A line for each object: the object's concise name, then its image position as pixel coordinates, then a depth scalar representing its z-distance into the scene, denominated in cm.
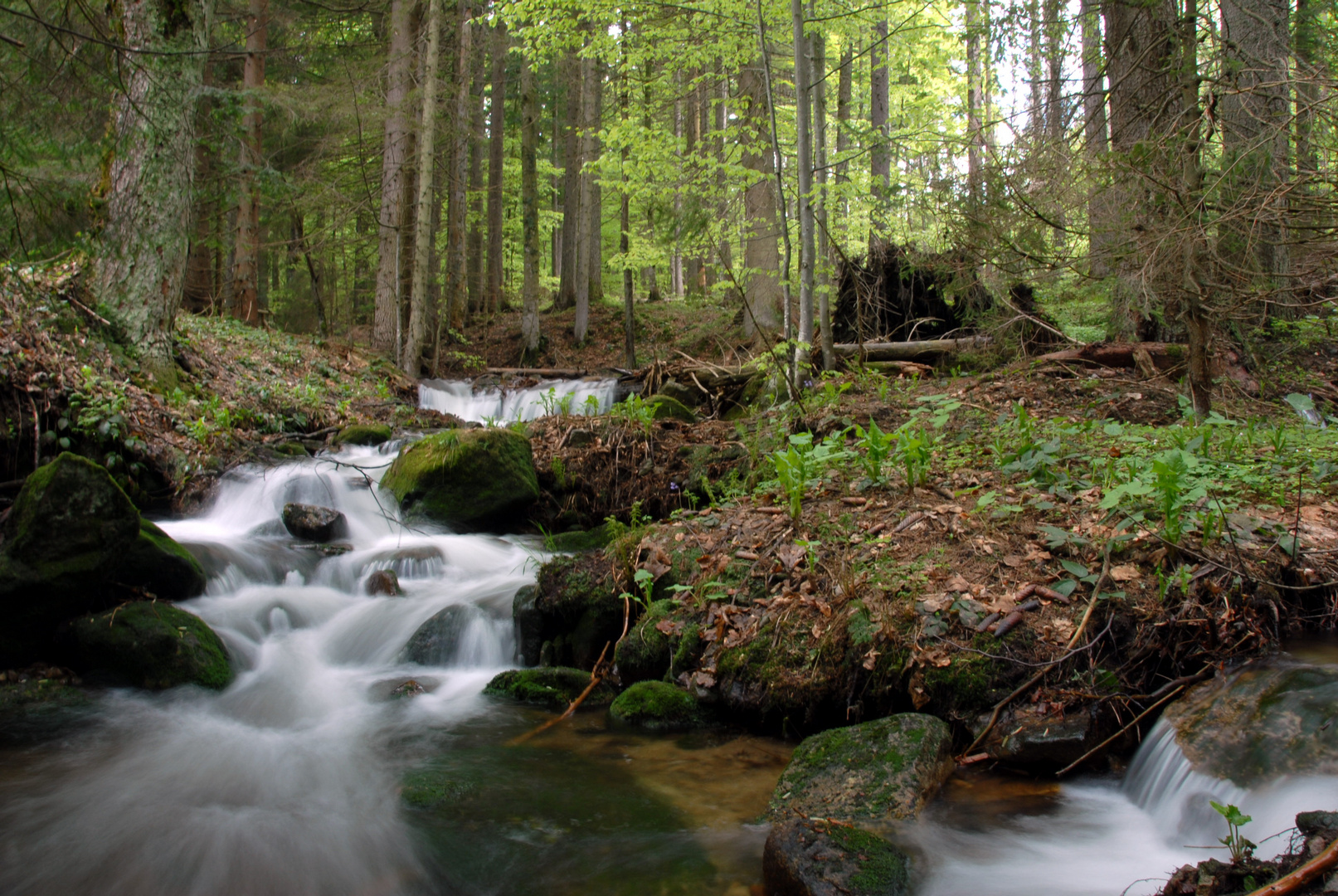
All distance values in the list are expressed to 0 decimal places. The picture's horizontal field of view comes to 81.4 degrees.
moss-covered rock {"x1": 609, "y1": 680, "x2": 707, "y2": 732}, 450
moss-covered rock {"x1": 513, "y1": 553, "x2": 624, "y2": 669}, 552
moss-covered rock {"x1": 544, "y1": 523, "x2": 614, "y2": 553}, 752
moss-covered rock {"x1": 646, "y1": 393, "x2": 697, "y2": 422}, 952
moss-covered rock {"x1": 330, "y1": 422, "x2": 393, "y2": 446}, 1016
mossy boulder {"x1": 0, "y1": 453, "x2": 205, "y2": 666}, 509
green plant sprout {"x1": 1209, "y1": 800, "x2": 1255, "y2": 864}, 229
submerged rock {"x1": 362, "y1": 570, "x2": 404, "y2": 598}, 692
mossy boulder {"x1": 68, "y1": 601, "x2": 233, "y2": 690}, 521
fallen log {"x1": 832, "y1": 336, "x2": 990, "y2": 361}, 931
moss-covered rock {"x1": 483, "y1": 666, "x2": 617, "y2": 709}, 501
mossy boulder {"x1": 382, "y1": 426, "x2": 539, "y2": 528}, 817
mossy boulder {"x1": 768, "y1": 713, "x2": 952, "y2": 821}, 319
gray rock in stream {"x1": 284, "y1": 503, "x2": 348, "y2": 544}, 783
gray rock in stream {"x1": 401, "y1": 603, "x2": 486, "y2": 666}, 608
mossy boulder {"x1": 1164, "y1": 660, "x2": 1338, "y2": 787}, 293
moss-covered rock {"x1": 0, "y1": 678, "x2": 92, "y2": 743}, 455
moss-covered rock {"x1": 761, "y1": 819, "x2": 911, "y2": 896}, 271
